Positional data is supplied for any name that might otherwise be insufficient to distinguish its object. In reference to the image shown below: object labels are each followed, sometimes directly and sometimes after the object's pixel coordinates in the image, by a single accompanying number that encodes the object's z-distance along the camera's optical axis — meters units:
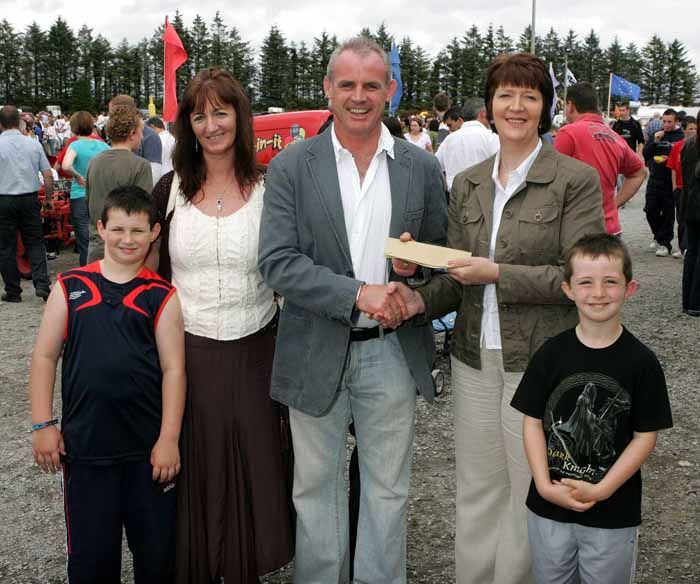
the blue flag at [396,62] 12.70
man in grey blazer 2.45
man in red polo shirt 5.40
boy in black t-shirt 2.05
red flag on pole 9.15
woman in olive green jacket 2.35
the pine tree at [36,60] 80.19
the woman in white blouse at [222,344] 2.64
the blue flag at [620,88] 29.64
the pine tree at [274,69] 85.06
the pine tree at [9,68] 78.25
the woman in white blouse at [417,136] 13.93
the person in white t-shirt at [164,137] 10.15
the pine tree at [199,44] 85.54
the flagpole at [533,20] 34.16
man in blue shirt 7.96
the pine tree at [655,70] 91.94
